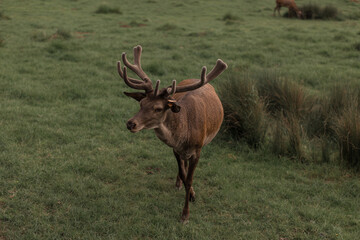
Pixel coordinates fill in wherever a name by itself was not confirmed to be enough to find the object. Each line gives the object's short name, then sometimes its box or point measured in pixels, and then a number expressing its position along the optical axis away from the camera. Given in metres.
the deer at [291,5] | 20.70
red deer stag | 3.94
